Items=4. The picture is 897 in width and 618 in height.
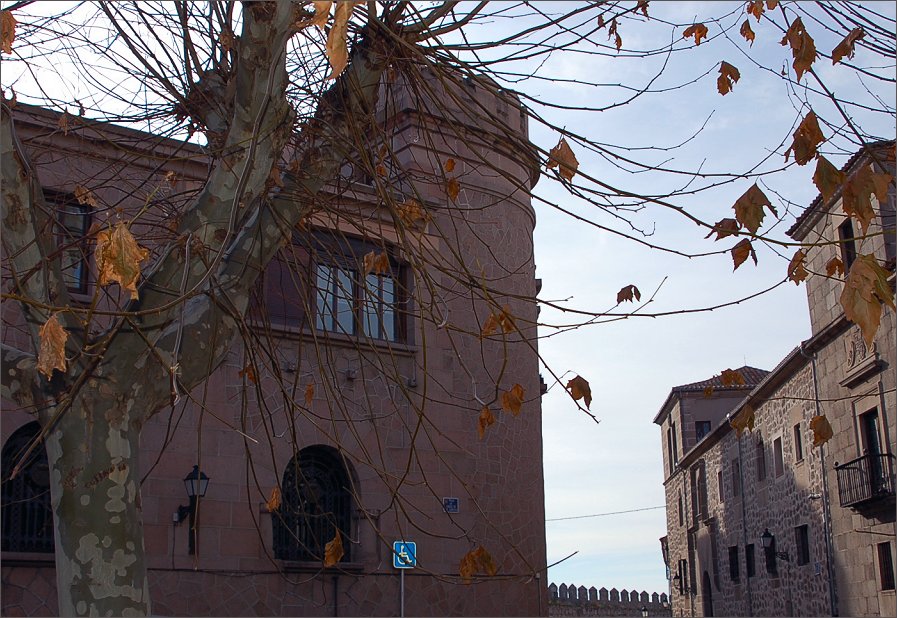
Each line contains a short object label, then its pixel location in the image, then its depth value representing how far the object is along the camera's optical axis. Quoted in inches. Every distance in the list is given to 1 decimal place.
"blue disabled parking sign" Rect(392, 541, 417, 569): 456.9
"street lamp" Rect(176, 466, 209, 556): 467.4
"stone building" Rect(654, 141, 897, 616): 777.6
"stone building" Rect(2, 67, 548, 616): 478.0
